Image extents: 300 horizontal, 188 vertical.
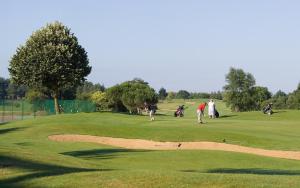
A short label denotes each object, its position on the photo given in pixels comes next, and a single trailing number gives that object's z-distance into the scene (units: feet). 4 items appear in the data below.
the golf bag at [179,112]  210.18
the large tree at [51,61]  191.52
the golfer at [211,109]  172.67
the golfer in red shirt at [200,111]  142.82
